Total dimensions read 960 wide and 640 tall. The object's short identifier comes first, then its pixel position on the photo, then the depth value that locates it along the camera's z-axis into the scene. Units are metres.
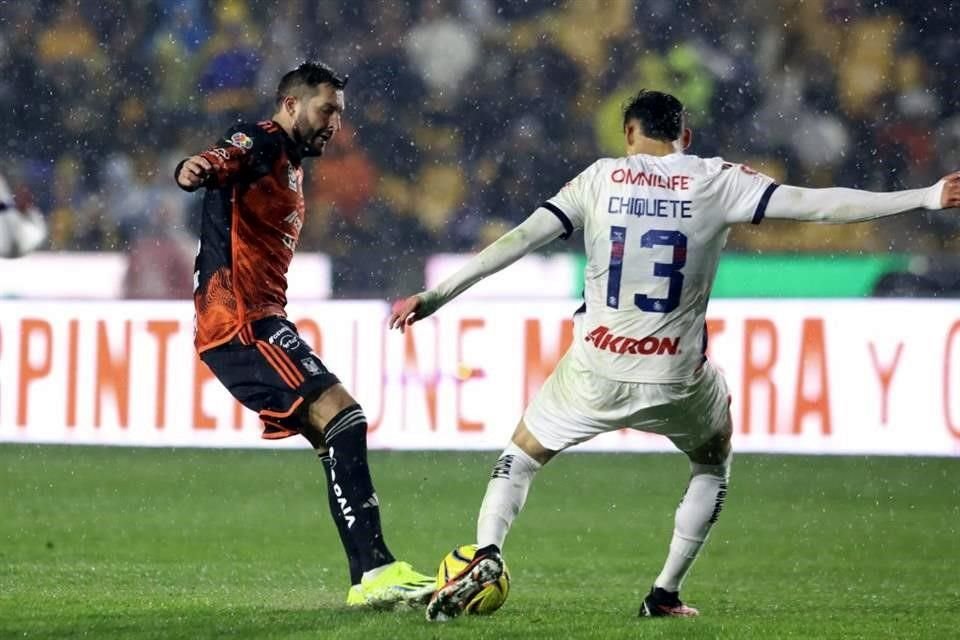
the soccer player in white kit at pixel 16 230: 23.27
